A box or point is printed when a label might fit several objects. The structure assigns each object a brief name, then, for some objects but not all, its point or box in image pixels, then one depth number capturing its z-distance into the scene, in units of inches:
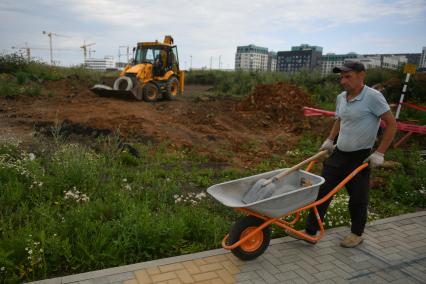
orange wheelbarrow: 133.8
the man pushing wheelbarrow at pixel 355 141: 146.0
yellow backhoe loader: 594.2
